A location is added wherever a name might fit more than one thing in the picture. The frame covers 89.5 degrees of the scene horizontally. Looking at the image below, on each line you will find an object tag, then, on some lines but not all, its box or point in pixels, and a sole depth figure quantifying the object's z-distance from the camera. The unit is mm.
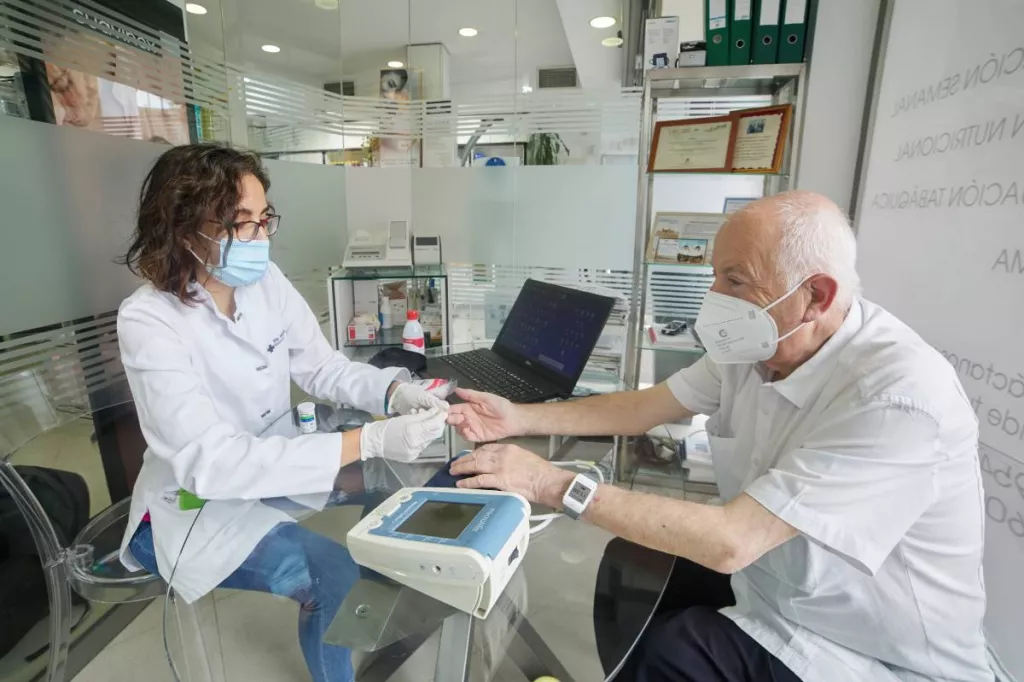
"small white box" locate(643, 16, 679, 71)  2035
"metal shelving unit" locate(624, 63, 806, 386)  2002
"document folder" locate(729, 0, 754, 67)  1902
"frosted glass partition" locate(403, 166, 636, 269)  2561
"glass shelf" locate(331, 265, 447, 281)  2416
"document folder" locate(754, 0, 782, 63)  1890
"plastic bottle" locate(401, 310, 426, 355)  2230
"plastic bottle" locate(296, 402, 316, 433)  1451
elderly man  816
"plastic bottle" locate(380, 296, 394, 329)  2566
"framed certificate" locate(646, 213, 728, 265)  2252
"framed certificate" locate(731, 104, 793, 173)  1956
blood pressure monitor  729
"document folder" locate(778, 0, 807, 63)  1872
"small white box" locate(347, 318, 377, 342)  2475
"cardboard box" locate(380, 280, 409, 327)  2564
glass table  859
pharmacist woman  1050
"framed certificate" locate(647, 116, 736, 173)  2074
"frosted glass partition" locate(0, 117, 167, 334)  1263
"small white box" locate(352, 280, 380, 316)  2590
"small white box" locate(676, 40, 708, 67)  2014
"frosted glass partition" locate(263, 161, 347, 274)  2363
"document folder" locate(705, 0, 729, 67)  1933
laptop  1631
